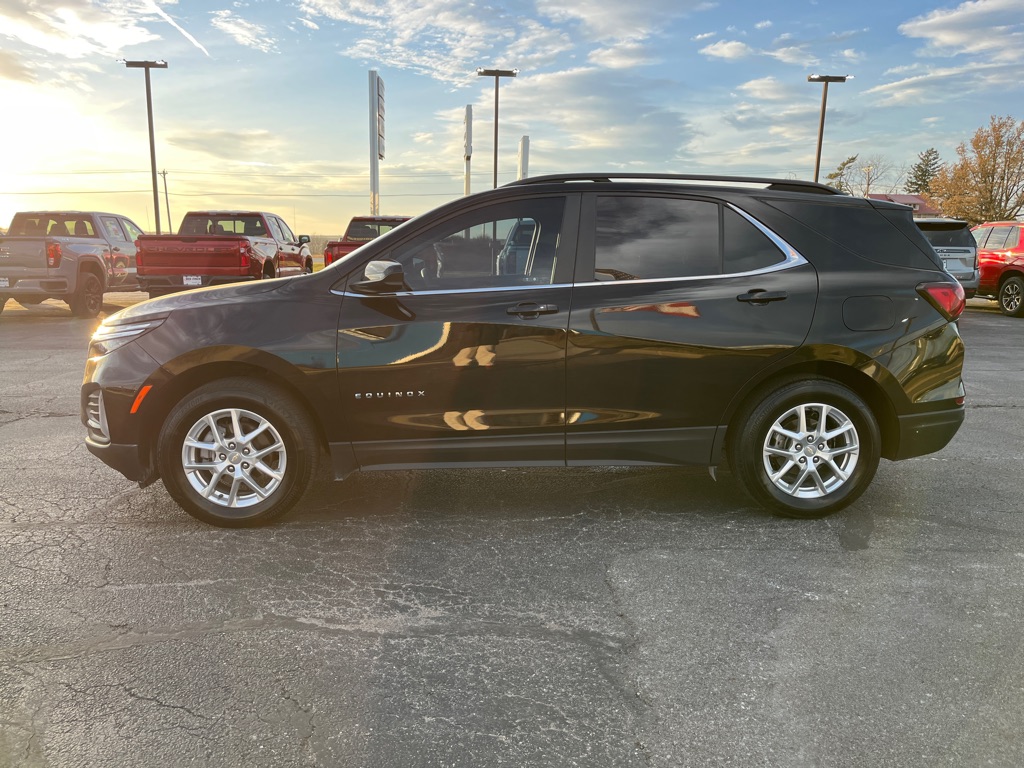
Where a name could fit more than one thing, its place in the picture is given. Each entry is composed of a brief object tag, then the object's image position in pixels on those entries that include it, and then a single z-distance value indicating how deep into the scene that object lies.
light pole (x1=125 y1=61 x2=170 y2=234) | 29.36
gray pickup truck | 13.55
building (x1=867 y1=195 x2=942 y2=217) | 52.33
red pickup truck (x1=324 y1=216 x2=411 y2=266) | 15.58
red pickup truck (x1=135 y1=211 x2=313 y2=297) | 12.94
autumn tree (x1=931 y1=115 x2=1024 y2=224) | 44.31
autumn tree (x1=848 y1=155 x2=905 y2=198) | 57.56
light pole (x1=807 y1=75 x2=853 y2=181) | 31.95
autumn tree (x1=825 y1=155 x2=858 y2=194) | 56.77
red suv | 16.19
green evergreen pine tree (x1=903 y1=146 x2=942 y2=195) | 91.31
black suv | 3.76
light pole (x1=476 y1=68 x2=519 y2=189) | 32.17
